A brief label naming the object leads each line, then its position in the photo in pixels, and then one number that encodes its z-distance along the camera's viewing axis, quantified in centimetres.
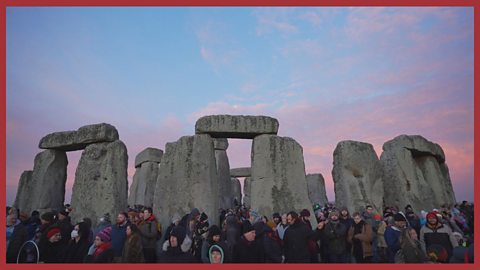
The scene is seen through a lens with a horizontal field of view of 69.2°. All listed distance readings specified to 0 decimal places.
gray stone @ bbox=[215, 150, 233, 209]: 1791
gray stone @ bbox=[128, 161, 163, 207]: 1559
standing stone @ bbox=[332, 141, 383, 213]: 1059
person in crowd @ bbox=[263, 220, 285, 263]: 460
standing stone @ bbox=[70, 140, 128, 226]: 914
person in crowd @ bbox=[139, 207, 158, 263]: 583
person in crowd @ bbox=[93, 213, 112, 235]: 667
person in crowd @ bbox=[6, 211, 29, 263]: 491
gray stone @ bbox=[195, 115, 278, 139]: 948
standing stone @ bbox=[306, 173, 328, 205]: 2089
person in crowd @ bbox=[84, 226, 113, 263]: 412
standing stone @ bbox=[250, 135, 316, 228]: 916
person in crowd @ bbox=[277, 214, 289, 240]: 618
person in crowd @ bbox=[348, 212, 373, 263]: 565
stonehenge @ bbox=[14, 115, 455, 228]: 916
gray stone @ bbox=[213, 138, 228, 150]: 1892
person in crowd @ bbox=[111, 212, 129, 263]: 548
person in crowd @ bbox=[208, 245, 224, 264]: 426
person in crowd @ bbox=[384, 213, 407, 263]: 546
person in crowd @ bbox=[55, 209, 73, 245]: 505
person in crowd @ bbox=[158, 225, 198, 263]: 434
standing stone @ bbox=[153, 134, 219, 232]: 898
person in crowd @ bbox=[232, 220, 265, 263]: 444
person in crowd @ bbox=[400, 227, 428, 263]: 436
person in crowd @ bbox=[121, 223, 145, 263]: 451
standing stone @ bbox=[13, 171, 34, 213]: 1116
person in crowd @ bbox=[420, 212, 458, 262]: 512
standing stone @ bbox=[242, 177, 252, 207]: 2169
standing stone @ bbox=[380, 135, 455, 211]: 1173
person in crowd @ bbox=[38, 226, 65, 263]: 478
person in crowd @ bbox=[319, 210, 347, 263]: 575
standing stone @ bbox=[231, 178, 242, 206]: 2311
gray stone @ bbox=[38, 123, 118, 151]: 981
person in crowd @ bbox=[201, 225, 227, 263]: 504
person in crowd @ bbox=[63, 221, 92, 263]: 463
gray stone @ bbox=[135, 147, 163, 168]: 1628
